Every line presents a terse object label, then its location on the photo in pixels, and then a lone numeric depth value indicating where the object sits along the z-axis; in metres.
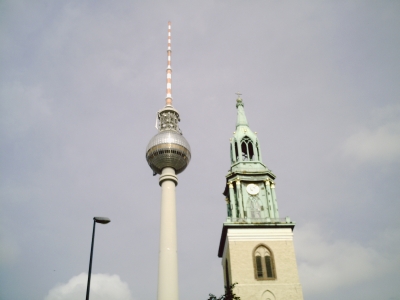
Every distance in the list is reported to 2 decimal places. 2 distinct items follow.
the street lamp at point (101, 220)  29.83
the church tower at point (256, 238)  51.06
